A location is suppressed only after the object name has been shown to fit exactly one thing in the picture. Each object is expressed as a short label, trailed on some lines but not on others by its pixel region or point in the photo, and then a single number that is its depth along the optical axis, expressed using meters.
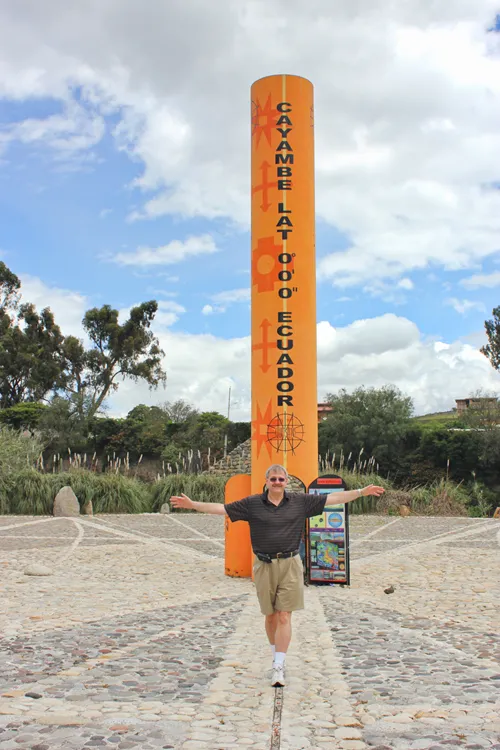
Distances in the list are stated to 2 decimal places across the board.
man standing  4.43
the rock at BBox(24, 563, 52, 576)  8.21
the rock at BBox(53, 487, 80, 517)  15.43
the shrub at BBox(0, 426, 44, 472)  17.25
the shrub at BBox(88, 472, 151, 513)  16.69
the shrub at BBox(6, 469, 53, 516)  15.96
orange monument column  8.08
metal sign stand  7.73
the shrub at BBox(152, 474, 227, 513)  17.50
